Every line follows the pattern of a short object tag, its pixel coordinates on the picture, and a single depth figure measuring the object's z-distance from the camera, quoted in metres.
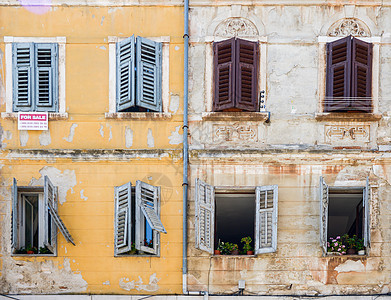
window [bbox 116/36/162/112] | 11.55
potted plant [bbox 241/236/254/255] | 11.48
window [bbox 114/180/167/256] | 11.09
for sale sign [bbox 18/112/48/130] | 11.67
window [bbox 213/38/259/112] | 11.55
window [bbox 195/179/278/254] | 11.21
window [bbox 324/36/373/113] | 11.52
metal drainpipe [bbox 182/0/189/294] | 11.36
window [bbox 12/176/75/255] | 10.97
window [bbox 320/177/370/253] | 11.20
